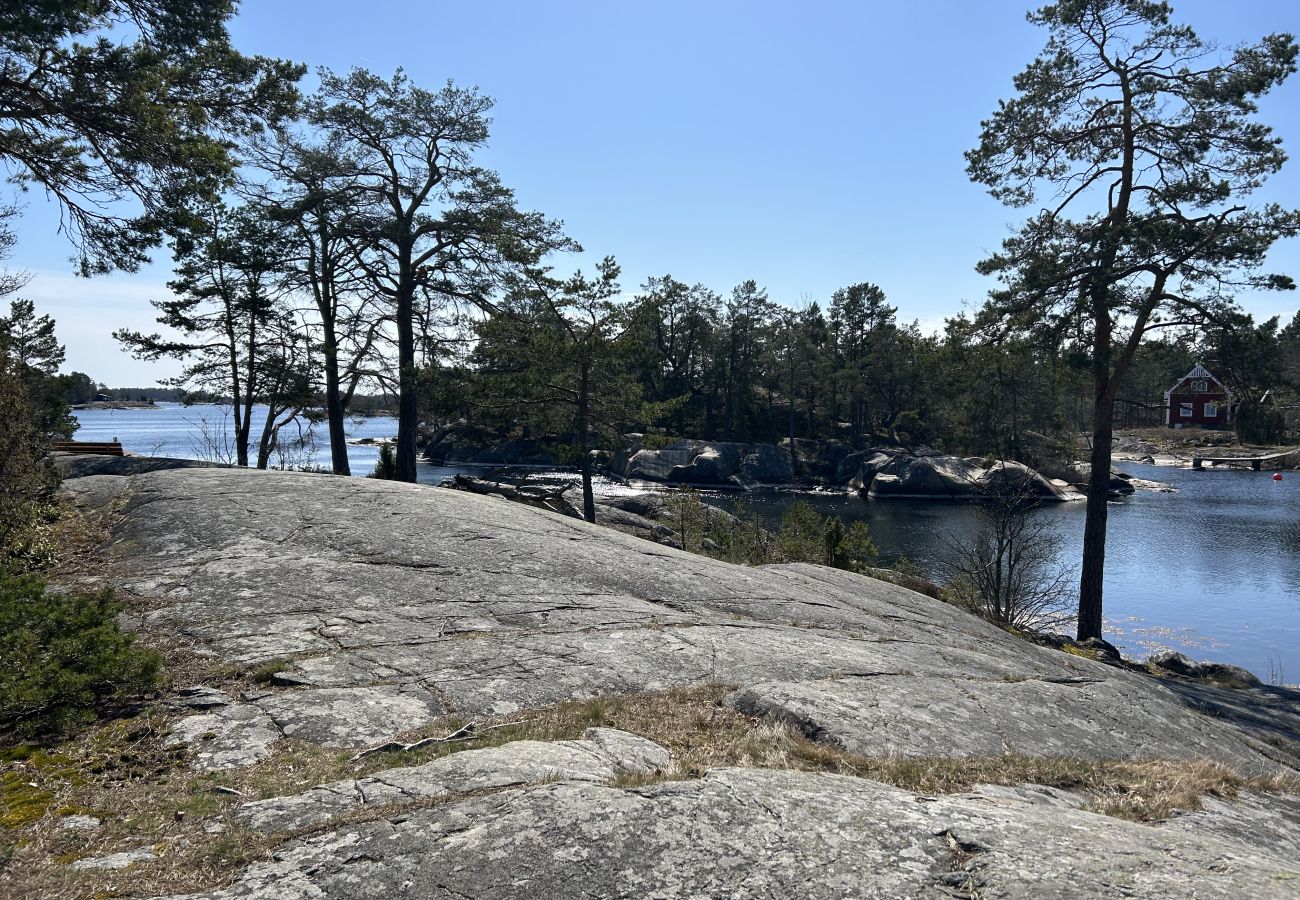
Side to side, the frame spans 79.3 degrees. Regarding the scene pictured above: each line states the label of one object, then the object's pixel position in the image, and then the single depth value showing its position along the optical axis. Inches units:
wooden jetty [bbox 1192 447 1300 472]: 2647.6
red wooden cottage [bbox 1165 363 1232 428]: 3356.3
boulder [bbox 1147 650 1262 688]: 560.1
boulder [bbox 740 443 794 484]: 2524.6
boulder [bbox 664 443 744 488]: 2440.9
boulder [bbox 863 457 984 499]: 2148.1
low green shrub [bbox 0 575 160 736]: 171.8
